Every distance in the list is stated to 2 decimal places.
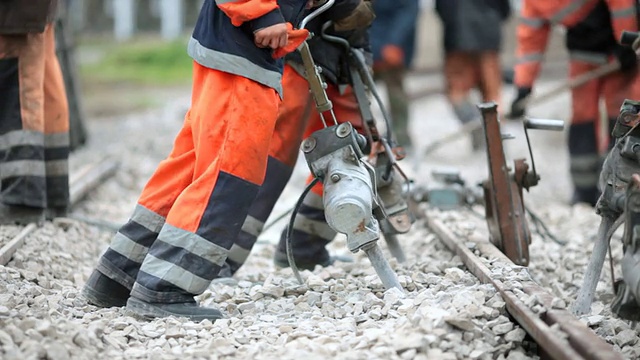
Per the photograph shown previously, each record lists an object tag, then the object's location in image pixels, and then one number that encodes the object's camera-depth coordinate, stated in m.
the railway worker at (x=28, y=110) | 9.70
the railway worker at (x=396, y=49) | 18.91
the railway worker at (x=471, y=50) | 18.11
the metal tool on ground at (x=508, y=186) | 8.77
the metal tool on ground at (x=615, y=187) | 7.48
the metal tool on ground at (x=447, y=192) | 11.81
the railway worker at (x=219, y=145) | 7.14
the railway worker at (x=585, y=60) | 13.00
